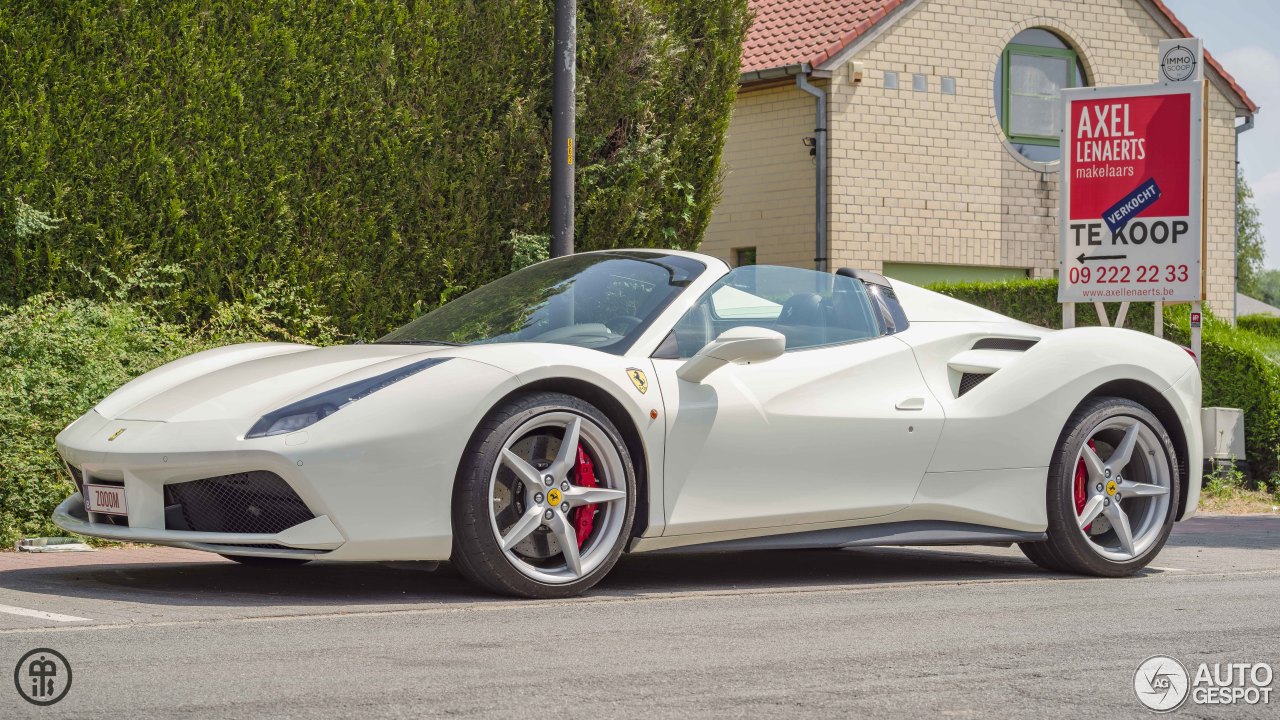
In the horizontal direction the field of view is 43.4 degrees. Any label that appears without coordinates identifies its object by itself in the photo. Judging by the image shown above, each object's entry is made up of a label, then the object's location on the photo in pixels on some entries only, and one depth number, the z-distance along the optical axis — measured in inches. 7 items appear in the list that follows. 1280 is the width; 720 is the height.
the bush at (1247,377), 519.8
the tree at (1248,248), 3193.9
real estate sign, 522.3
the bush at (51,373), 314.3
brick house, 783.1
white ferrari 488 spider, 221.6
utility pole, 439.2
